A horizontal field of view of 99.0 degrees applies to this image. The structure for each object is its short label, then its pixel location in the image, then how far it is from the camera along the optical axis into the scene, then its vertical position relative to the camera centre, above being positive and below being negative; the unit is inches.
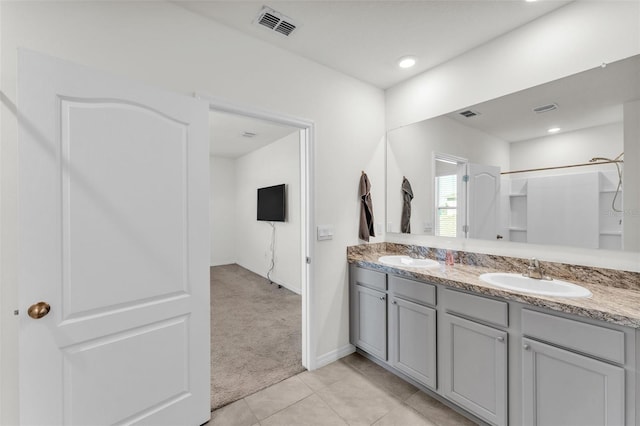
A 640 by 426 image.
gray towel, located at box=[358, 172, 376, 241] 103.7 +0.7
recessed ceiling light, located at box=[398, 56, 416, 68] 90.2 +50.6
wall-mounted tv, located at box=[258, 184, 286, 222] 190.9 +6.6
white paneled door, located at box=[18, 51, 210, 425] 47.6 -7.4
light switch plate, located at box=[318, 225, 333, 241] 93.7 -7.0
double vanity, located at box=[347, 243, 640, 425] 48.9 -28.2
